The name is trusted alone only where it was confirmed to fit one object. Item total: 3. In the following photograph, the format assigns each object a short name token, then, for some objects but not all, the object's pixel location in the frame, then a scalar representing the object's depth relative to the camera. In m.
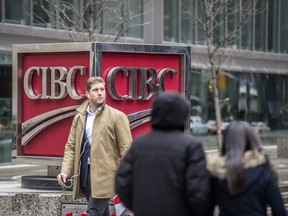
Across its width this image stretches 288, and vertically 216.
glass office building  27.35
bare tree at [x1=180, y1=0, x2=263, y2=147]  22.77
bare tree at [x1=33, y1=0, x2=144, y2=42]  23.59
